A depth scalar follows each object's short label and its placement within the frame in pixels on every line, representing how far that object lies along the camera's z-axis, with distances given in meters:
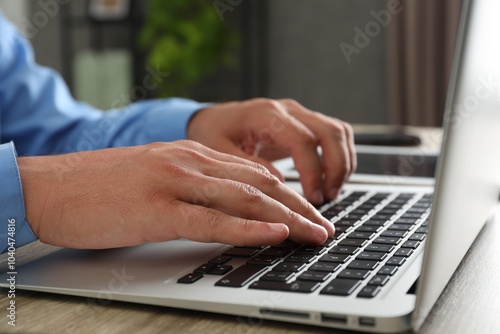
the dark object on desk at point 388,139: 1.28
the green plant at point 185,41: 3.68
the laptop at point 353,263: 0.57
